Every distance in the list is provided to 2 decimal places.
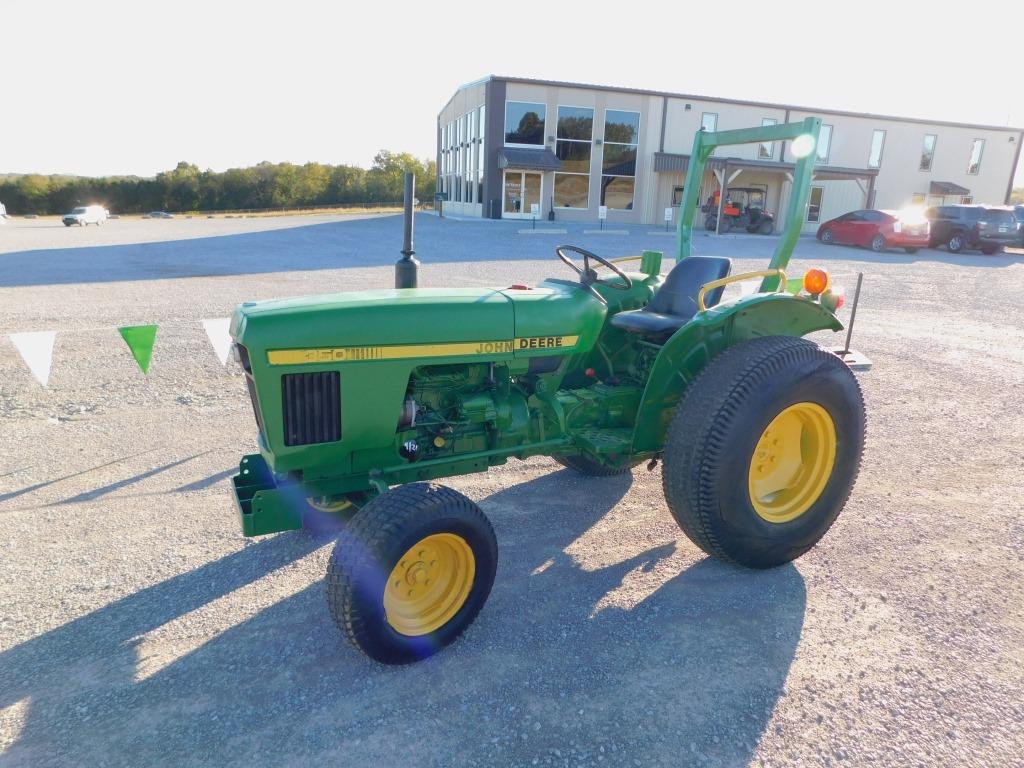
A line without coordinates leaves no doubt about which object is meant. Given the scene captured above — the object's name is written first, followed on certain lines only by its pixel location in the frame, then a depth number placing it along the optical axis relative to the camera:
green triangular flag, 4.44
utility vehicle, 24.06
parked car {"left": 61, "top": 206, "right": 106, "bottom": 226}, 28.65
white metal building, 26.48
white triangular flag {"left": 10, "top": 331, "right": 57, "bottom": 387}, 4.34
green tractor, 2.56
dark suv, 18.91
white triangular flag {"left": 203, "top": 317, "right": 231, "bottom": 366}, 4.52
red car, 18.39
